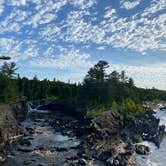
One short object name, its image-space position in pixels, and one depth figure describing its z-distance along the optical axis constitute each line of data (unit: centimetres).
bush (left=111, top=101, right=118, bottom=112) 5130
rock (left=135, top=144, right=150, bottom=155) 3301
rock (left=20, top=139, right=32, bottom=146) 3272
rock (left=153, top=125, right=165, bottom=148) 3913
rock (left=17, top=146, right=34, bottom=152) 3003
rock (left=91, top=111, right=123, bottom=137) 4019
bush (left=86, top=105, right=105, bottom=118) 4887
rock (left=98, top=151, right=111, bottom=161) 2830
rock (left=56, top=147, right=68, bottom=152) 3111
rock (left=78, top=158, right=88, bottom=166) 2616
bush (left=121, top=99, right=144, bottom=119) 5366
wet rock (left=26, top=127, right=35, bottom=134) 3974
